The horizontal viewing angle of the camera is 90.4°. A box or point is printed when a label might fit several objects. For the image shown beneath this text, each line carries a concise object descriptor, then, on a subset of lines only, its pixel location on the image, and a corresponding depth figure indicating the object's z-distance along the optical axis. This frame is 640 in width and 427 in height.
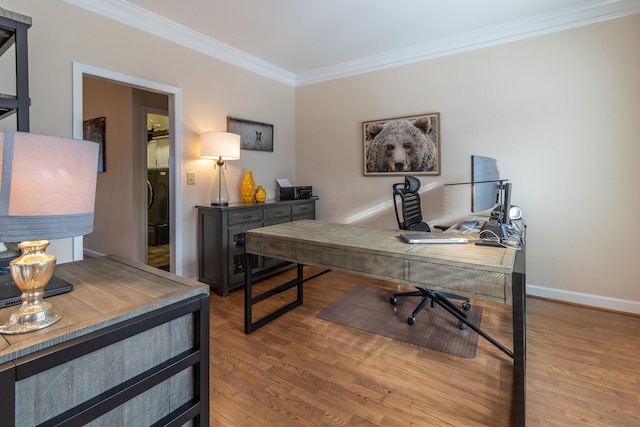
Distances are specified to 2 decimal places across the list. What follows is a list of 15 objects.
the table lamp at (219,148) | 3.07
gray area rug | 2.18
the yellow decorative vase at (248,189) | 3.57
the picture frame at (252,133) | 3.61
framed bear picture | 3.44
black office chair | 2.45
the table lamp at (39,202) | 0.71
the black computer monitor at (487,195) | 1.83
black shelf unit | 1.41
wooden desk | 1.37
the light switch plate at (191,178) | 3.20
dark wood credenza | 3.06
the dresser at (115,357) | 0.72
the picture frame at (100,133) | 4.21
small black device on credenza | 3.93
